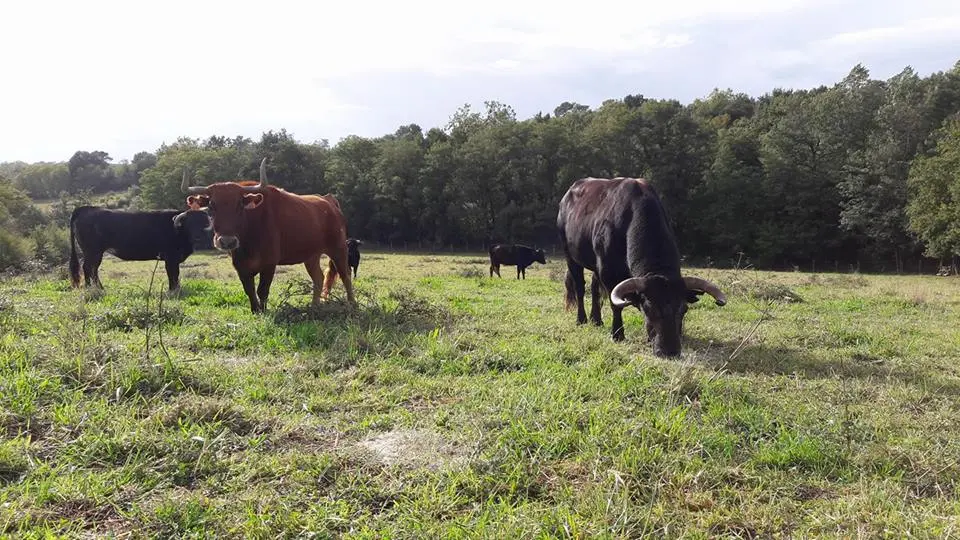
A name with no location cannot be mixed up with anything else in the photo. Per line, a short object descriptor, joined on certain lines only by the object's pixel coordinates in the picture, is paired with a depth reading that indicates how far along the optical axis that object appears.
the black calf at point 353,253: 21.27
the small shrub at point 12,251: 23.34
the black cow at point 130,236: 12.12
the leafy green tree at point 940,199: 32.34
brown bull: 7.78
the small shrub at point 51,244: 26.20
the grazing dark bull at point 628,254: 6.36
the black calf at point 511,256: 27.46
